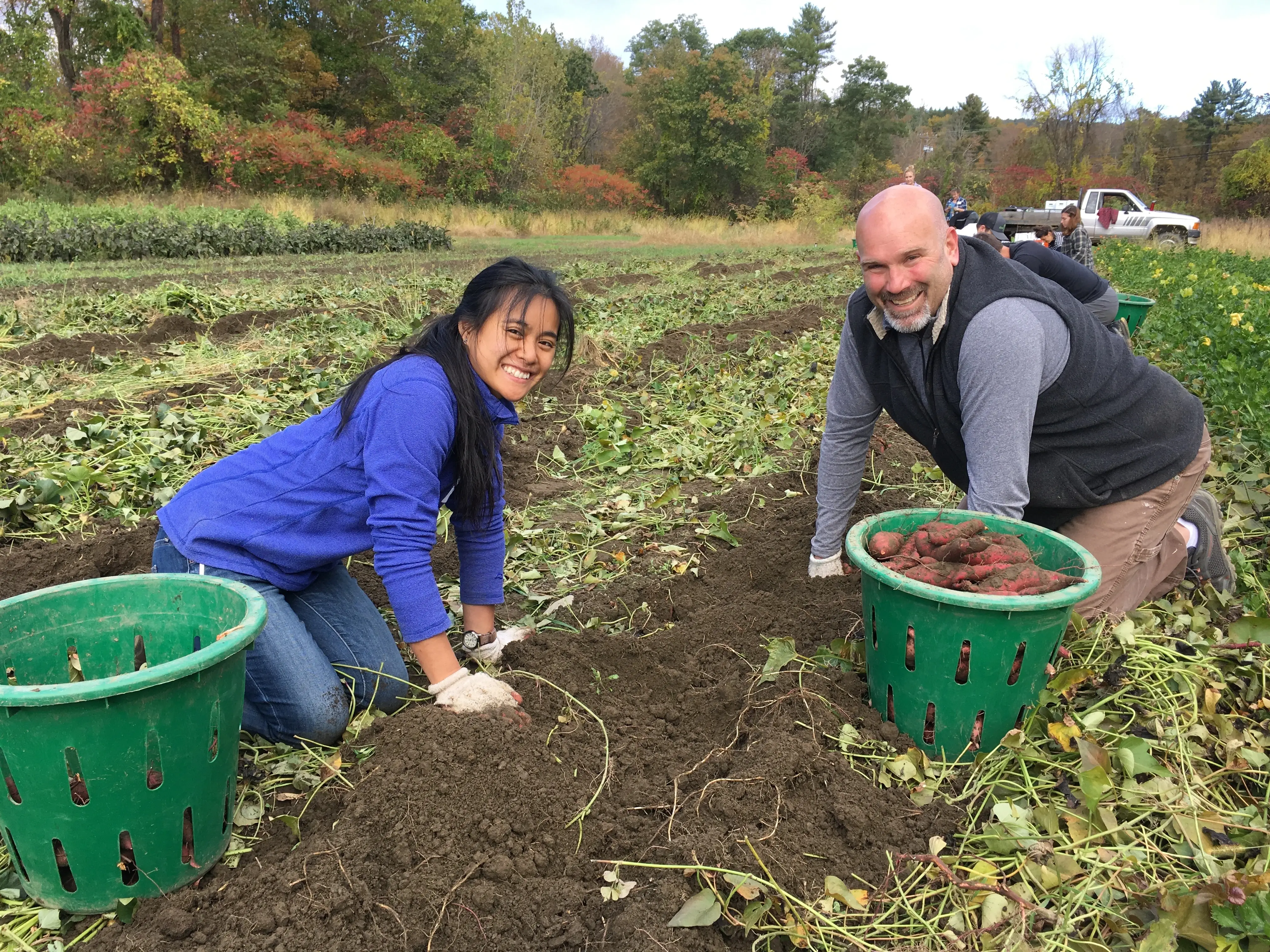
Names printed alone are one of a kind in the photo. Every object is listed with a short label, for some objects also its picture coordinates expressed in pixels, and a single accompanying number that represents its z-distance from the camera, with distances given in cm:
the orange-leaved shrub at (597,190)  3384
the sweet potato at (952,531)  220
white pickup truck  2208
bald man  229
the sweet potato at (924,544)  221
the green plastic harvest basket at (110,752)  155
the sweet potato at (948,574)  201
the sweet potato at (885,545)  221
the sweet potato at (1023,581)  196
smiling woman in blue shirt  217
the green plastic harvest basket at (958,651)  193
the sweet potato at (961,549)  211
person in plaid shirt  1012
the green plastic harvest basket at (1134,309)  624
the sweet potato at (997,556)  204
